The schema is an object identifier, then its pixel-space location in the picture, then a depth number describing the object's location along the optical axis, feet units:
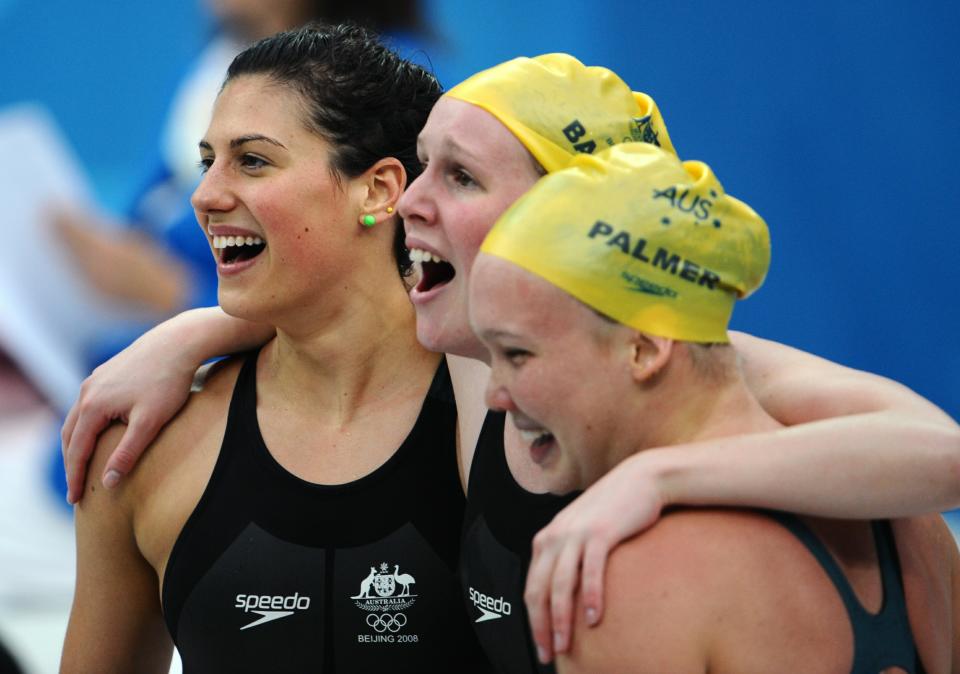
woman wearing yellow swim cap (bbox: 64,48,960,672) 31.16
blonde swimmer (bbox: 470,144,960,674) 31.08
